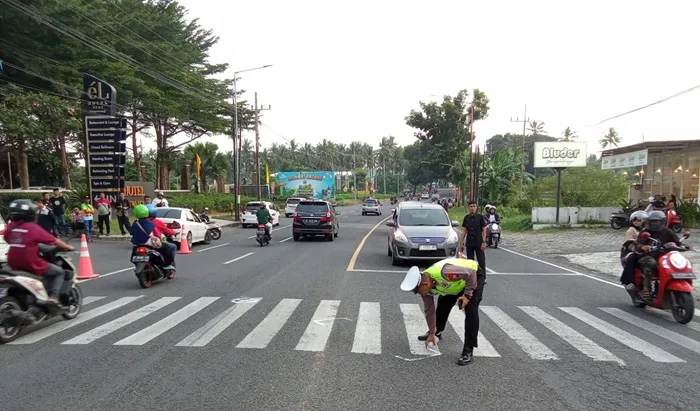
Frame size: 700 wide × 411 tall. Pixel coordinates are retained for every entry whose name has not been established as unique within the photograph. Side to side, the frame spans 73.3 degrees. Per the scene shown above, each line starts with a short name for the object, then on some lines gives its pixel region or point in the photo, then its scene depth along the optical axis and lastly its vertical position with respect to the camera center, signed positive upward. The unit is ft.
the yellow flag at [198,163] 149.90 +4.42
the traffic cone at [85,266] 34.31 -6.51
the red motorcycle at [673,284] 22.36 -5.32
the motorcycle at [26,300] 18.51 -5.11
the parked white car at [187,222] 54.08 -5.44
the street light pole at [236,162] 99.71 +3.06
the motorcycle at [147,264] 29.89 -5.65
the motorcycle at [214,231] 64.96 -7.73
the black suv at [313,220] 64.13 -5.96
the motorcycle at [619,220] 75.05 -7.18
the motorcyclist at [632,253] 25.84 -4.34
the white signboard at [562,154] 83.66 +3.78
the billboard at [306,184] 218.79 -3.59
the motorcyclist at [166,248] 31.48 -4.86
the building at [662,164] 80.27 +1.93
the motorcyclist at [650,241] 24.52 -3.49
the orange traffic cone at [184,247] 49.87 -7.44
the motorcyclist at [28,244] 19.97 -2.83
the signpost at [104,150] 70.33 +4.08
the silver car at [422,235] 39.35 -5.04
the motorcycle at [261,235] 57.21 -7.10
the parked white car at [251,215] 93.40 -7.63
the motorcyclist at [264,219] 57.52 -5.21
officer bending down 15.90 -3.76
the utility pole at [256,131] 120.98 +11.71
